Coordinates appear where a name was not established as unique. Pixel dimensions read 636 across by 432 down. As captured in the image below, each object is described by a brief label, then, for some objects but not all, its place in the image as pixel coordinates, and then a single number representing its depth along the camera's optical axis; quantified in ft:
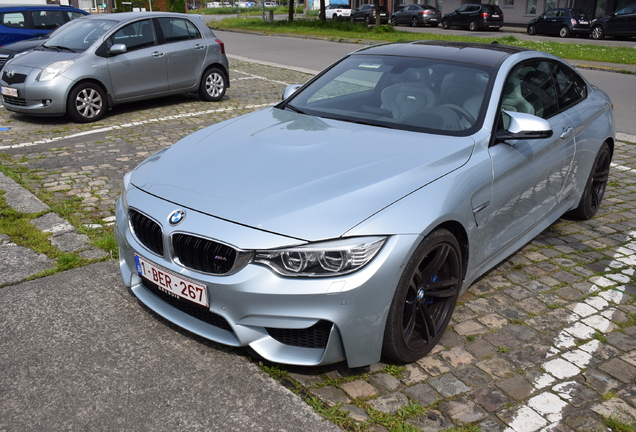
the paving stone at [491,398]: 9.59
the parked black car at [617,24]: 88.69
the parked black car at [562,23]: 97.81
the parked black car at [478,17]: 115.34
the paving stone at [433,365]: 10.52
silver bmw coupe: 9.18
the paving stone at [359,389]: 9.81
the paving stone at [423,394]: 9.69
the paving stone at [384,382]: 10.00
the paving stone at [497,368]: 10.46
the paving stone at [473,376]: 10.21
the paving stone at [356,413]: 9.21
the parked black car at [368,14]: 138.31
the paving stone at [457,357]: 10.80
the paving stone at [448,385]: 9.93
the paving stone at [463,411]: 9.26
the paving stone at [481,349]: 11.09
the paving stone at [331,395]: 9.59
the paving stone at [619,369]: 10.47
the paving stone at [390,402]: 9.45
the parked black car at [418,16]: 129.59
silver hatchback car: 29.30
